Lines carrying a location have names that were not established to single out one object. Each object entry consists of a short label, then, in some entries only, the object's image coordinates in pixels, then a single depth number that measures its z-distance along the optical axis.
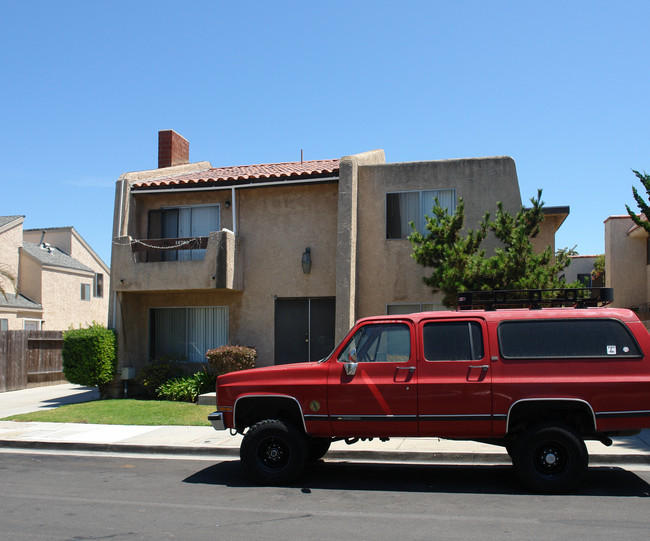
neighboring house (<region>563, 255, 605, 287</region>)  32.25
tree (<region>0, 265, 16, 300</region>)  18.10
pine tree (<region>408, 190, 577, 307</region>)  12.03
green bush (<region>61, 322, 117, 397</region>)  15.74
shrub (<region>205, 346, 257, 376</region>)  15.18
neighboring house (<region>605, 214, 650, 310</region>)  23.19
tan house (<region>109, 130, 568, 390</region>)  15.35
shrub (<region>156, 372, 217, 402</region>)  15.47
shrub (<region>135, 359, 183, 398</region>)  16.19
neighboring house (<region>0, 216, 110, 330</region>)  28.67
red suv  7.40
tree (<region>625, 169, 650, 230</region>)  16.22
